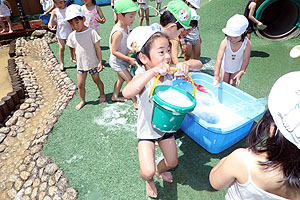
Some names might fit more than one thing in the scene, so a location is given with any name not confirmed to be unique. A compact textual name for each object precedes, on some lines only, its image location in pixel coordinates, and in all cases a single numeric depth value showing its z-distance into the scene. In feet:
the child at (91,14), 14.24
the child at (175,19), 7.87
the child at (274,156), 2.68
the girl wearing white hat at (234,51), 8.68
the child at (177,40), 9.23
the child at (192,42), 12.49
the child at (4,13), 24.16
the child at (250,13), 15.26
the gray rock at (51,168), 8.07
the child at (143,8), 21.58
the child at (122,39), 9.08
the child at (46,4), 20.85
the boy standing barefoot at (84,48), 9.92
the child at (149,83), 5.45
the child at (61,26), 14.67
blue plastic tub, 7.39
